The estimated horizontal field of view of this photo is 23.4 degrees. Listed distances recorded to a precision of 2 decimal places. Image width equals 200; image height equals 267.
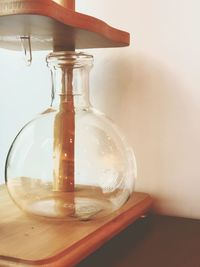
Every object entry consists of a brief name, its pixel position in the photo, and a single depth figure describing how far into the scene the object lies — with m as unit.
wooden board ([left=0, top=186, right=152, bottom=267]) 0.51
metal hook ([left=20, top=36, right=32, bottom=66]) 0.69
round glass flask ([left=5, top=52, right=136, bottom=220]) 0.70
